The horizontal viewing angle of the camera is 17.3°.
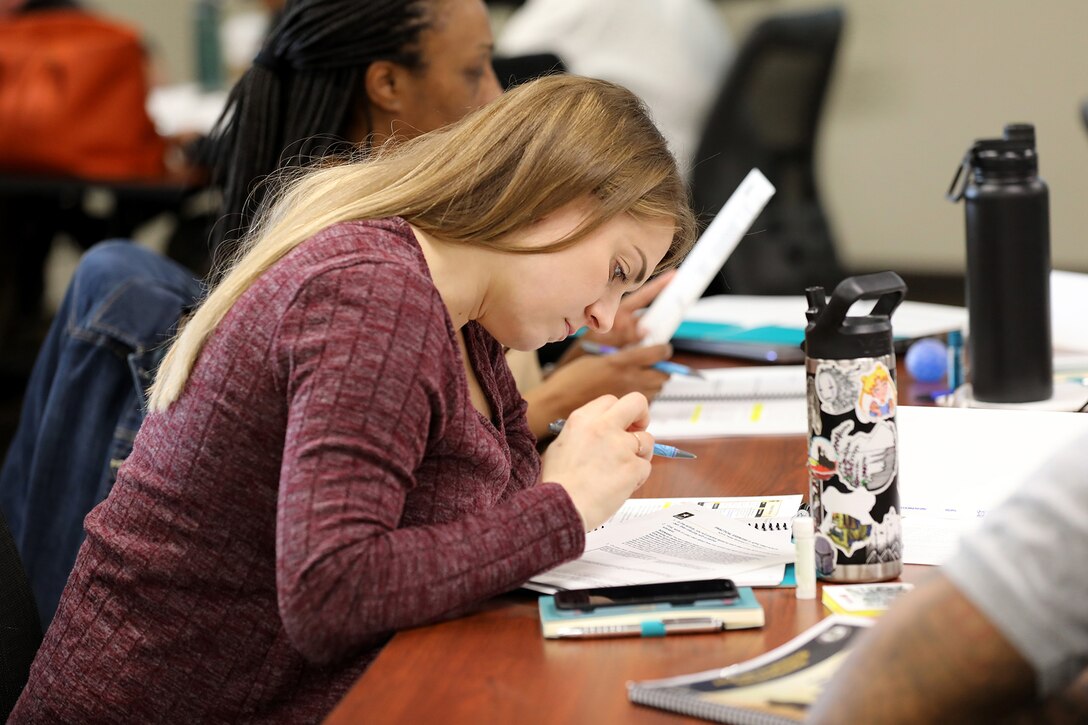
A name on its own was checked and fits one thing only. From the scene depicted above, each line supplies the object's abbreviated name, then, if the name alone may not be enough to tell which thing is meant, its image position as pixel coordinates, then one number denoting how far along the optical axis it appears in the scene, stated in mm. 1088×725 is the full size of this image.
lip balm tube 2979
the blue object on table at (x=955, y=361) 3708
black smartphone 2932
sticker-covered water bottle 2977
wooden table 2786
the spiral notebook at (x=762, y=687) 2740
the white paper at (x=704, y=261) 3663
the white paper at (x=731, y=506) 3235
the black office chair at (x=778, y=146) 6370
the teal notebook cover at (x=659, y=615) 2909
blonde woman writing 2900
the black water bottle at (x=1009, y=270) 3482
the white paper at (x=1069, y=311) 3793
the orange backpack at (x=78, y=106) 8111
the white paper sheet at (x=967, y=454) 3189
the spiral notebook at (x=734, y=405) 3656
